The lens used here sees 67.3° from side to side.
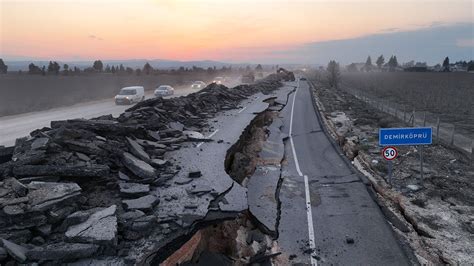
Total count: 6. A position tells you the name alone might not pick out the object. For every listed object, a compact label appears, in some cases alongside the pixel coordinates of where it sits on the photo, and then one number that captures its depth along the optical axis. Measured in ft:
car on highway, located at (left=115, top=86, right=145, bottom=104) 114.93
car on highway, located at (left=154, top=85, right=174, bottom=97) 140.29
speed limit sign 39.37
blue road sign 38.14
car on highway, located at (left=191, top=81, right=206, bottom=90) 184.83
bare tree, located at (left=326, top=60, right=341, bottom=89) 209.87
